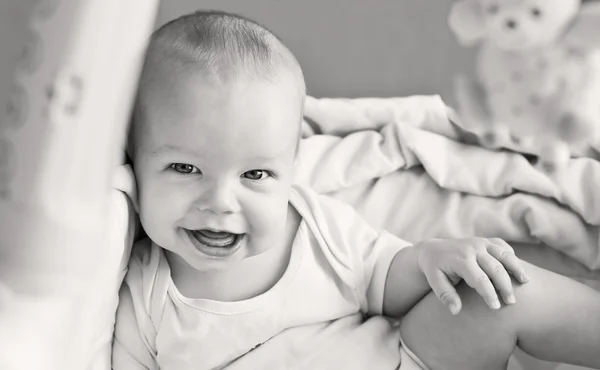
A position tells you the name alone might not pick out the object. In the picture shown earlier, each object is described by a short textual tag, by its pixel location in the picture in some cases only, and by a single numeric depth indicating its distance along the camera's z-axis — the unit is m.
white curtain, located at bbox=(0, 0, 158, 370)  0.37
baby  0.62
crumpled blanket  0.87
